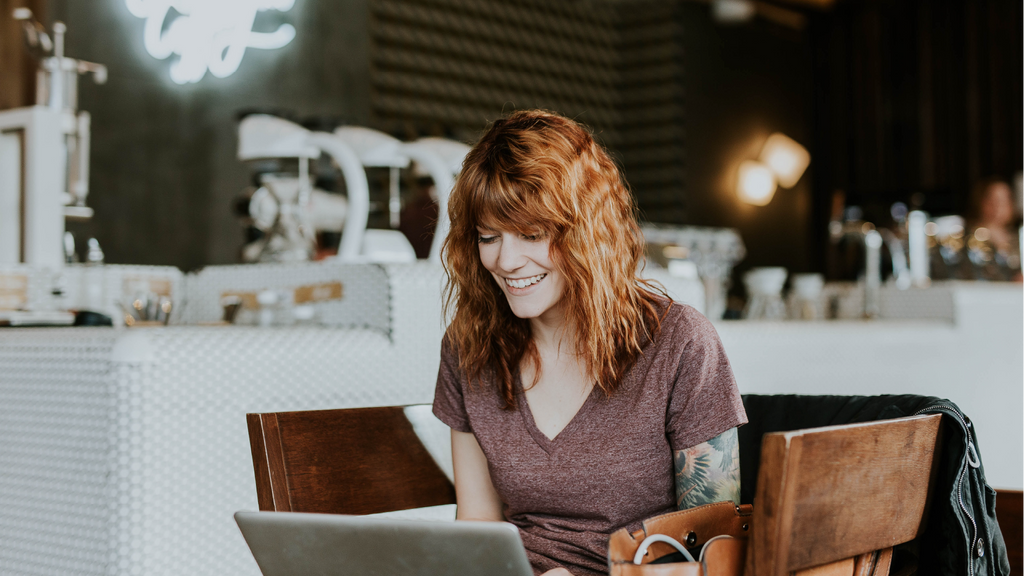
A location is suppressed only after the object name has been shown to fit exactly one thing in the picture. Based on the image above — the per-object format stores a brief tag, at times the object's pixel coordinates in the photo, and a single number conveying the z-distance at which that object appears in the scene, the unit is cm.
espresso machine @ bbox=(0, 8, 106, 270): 221
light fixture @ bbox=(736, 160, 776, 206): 737
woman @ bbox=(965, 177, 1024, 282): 341
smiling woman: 113
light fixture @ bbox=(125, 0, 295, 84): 383
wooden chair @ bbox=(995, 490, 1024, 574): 124
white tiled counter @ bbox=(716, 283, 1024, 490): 231
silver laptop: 78
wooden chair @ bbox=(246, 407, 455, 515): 108
